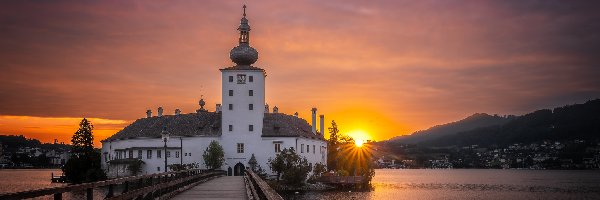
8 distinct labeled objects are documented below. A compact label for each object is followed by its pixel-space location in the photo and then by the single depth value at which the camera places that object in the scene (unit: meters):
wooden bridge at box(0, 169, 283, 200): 12.68
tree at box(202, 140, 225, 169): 103.56
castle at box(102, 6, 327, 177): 109.06
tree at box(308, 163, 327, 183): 114.03
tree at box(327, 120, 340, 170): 143.88
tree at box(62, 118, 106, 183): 108.12
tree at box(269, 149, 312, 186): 102.38
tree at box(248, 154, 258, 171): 106.56
